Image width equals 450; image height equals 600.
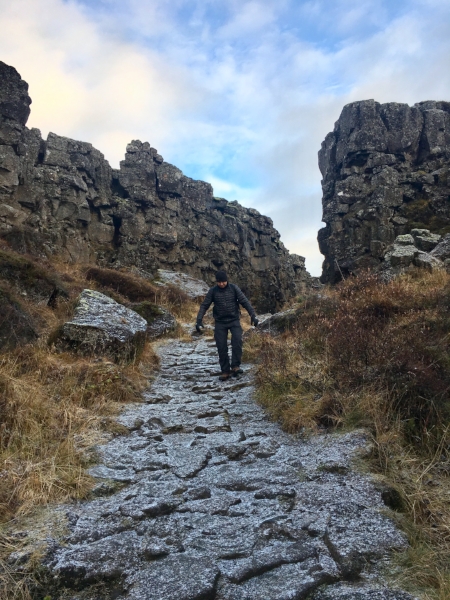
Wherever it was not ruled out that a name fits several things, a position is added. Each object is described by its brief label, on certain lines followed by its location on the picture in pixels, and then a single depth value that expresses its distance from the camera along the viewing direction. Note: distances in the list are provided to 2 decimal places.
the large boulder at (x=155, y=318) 13.19
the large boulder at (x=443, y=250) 12.73
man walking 9.20
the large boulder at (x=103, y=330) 8.13
